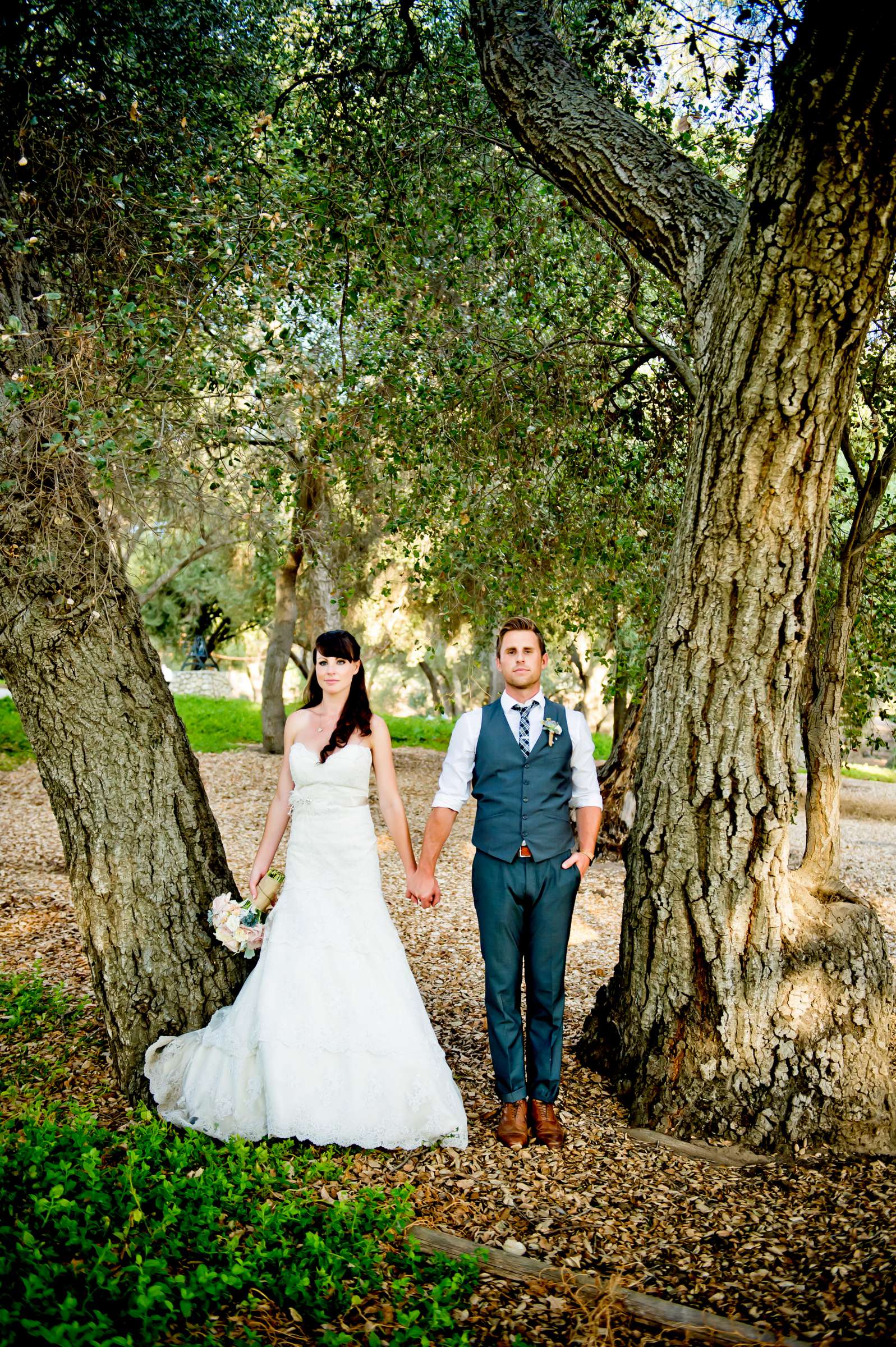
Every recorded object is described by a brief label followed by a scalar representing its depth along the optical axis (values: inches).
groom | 150.9
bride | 146.3
